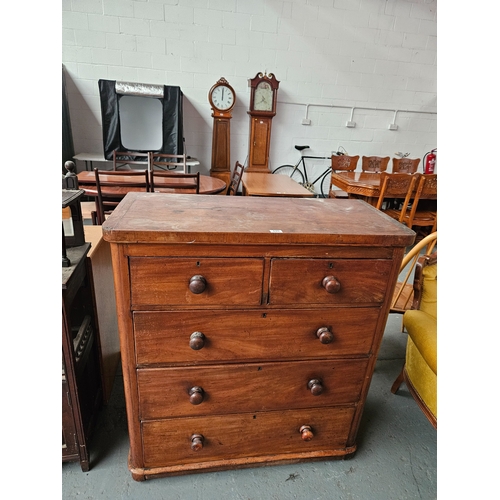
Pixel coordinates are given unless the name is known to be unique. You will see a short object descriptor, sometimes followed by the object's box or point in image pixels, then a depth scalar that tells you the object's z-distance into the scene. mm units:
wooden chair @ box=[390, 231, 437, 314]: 1754
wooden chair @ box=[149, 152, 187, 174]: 3940
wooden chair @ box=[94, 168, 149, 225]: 2439
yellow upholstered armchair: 1380
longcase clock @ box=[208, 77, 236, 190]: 4492
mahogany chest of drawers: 974
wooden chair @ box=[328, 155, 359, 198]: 4554
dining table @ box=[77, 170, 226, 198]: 2675
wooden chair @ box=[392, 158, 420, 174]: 4603
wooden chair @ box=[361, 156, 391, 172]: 4711
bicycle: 5161
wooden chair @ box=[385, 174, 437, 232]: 3344
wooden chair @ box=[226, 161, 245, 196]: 3809
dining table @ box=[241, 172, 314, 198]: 2969
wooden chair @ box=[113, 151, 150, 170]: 3974
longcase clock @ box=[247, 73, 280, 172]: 4555
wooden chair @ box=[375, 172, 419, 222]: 3291
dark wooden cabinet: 1130
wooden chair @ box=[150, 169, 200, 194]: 2549
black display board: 4172
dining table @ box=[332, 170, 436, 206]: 3500
